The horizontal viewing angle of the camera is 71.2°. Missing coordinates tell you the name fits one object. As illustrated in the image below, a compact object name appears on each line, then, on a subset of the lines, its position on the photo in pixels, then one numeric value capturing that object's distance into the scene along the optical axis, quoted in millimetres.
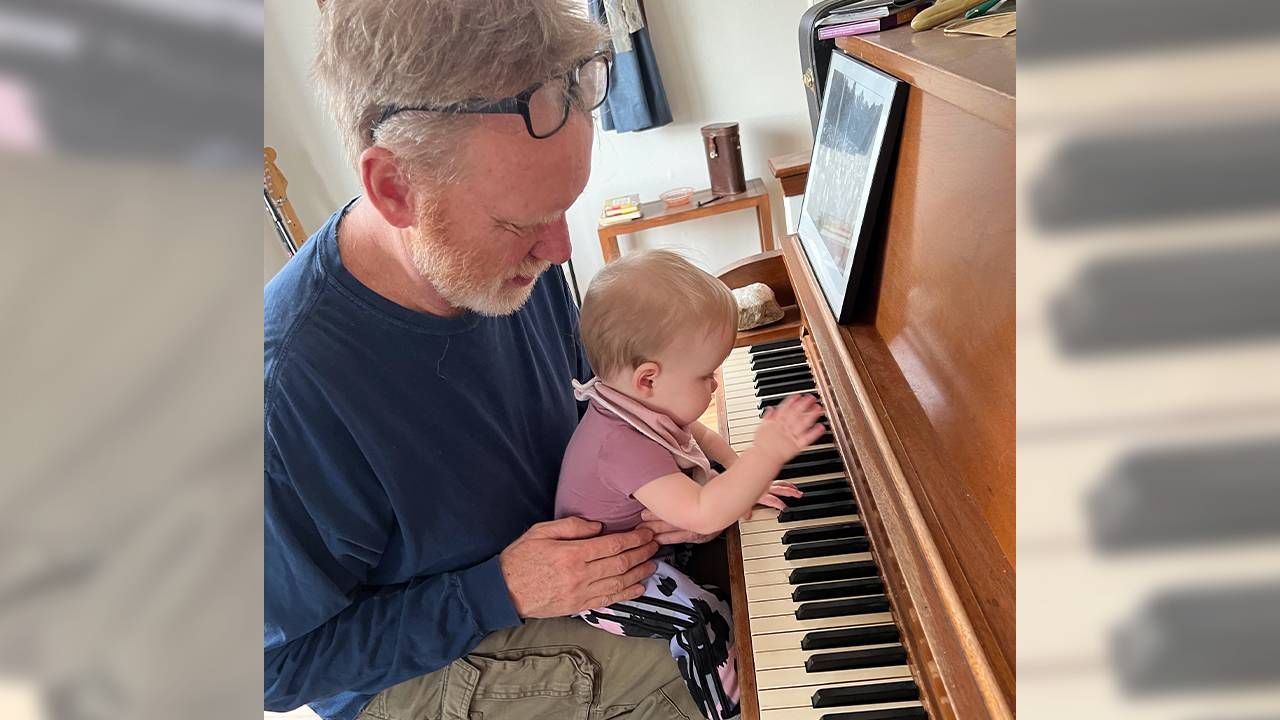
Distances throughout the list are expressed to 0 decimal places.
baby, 1368
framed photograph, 1407
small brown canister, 3938
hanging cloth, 3924
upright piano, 905
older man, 1142
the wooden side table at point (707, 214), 4066
